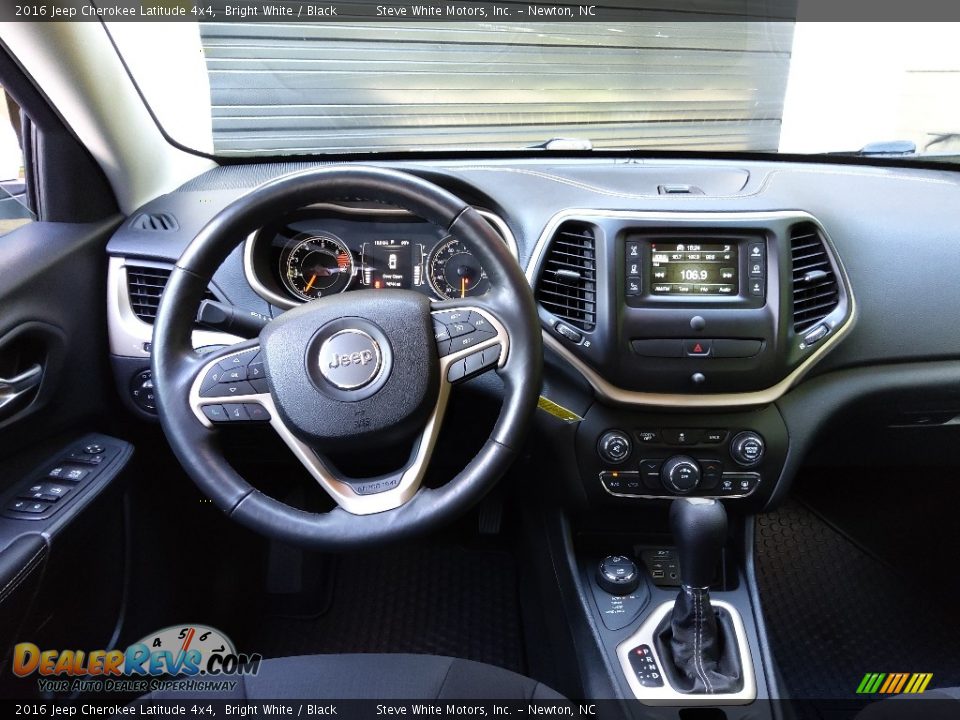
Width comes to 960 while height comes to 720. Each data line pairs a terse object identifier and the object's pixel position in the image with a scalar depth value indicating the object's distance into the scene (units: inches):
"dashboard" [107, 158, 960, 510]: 51.7
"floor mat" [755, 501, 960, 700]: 68.0
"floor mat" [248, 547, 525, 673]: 70.8
